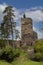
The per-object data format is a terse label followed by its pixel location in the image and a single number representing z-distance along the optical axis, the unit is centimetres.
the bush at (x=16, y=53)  1822
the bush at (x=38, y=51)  1767
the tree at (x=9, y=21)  2349
